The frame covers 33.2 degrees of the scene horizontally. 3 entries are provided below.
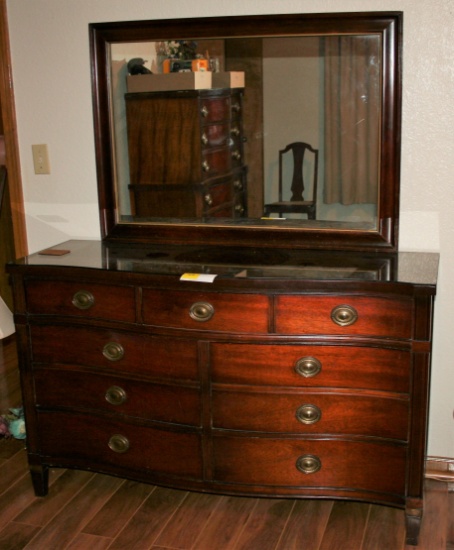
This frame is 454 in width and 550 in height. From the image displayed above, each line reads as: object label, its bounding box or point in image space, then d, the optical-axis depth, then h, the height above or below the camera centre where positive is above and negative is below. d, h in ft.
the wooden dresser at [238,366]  7.14 -2.36
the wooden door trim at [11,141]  8.93 -0.12
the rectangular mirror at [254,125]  7.88 -0.01
